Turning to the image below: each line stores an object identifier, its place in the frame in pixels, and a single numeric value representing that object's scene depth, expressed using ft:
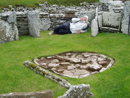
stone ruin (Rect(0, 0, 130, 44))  29.58
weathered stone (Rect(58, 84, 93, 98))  13.19
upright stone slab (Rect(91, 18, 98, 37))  32.30
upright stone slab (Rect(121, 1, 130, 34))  32.11
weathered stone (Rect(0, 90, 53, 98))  11.26
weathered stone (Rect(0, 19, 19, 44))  28.99
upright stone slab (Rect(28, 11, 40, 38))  32.04
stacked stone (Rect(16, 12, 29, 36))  33.96
